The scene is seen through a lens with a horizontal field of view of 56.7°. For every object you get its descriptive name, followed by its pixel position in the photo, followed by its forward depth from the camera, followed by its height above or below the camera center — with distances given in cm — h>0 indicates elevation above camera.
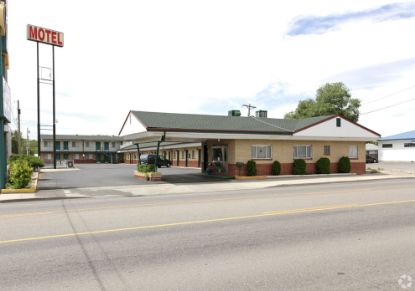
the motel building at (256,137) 2675 +141
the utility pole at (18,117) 4833 +520
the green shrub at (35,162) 3419 -34
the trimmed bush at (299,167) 2994 -91
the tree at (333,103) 7906 +1082
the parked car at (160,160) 4763 -41
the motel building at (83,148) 8362 +219
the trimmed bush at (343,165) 3206 -85
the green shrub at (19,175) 1911 -83
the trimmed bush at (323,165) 3100 -81
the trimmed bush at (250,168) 2794 -88
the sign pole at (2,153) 1919 +27
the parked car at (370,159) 6158 -74
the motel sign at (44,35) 4353 +1420
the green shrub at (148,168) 2661 -77
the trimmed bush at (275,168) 2911 -94
